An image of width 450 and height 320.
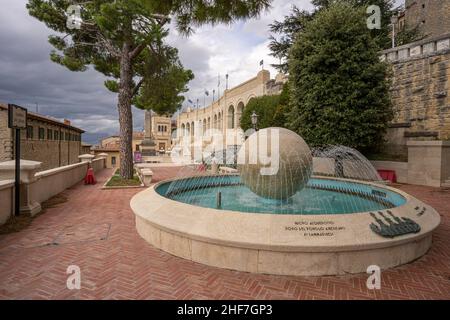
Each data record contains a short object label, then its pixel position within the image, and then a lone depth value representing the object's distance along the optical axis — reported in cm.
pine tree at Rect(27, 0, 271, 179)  1159
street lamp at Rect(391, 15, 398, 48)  2610
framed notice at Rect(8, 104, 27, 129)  794
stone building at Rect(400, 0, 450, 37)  3538
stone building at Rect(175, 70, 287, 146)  3988
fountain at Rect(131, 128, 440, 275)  470
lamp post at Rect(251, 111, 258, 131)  1881
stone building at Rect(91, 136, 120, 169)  4744
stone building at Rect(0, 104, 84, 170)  2123
